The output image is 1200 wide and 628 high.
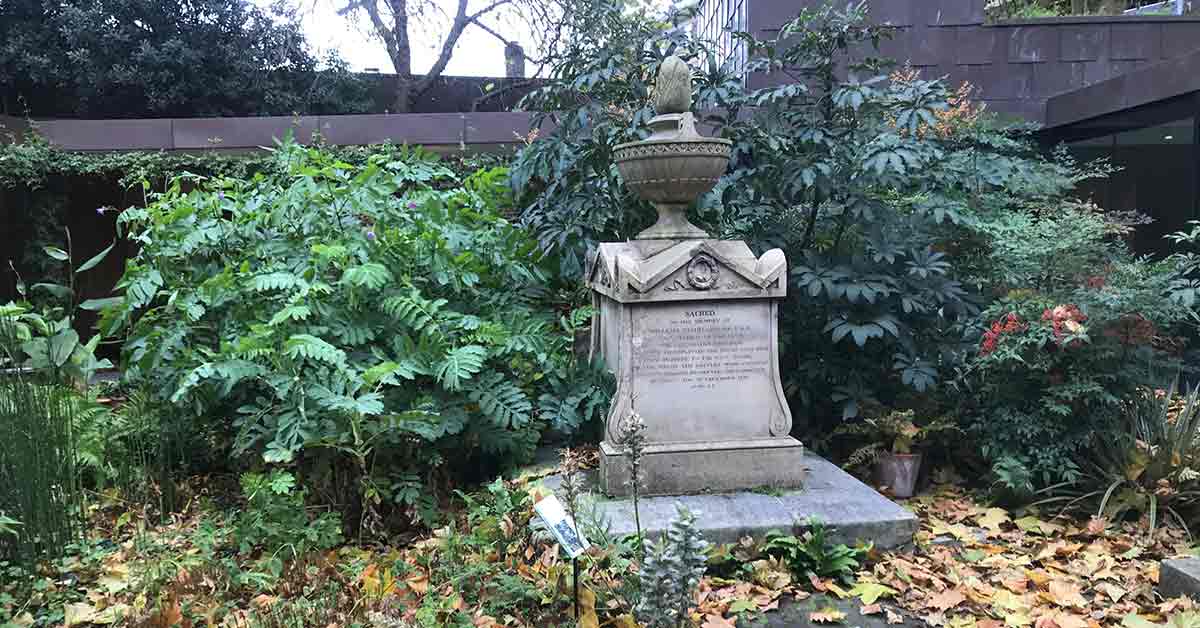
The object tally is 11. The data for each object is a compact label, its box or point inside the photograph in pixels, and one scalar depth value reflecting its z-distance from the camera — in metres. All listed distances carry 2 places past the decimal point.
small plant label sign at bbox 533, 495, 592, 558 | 2.64
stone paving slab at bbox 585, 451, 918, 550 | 3.81
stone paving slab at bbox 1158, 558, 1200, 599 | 3.27
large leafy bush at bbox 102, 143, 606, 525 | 4.23
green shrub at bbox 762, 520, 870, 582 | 3.60
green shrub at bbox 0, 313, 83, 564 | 3.46
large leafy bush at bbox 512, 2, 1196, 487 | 4.71
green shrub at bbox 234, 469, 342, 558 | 3.83
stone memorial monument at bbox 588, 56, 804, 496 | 4.30
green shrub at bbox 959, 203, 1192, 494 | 4.48
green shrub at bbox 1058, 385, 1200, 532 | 4.26
